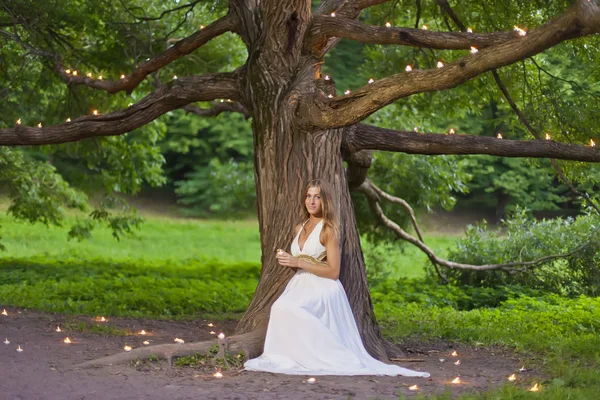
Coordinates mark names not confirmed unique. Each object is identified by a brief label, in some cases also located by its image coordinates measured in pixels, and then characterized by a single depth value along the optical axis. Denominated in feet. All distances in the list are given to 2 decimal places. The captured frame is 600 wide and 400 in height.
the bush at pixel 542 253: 92.42
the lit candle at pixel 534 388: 40.68
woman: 44.91
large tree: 50.68
